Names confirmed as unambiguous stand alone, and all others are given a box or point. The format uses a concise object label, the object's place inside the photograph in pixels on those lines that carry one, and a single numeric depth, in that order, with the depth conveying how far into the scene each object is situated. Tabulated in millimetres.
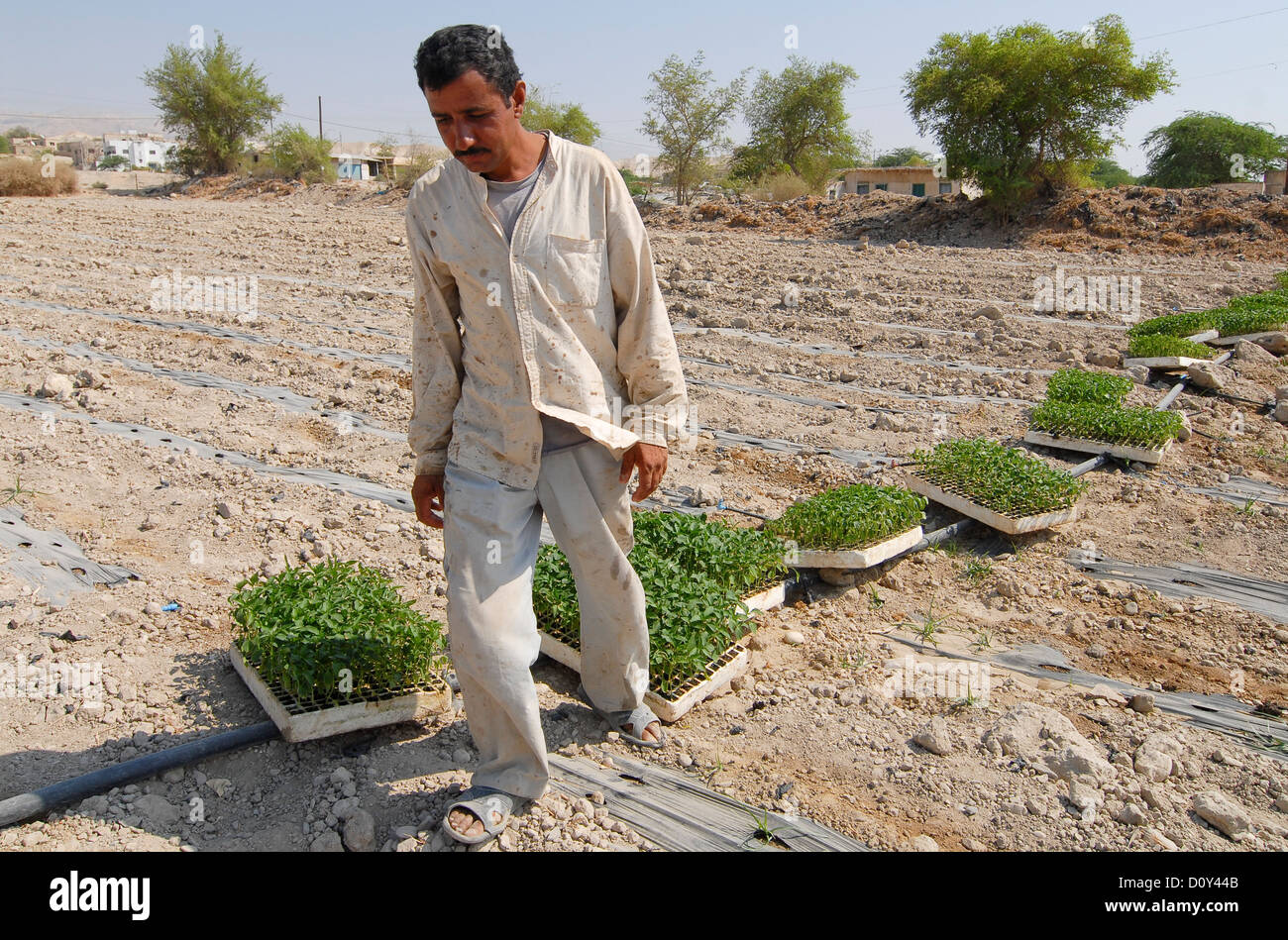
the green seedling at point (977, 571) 4492
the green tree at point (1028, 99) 19406
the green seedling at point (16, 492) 4445
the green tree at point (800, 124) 32094
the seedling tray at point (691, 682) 3078
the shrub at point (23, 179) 24031
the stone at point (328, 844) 2433
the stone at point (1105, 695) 3393
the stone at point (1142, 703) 3309
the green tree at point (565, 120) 31297
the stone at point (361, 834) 2441
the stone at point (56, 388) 6125
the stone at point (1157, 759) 2883
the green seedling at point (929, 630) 3906
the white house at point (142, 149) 89000
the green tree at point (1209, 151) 33500
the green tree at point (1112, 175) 50197
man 2311
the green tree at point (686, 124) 30281
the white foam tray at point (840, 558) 4164
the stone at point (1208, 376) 7781
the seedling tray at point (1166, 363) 8086
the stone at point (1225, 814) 2621
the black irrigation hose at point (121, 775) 2379
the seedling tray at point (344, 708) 2750
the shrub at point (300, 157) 31797
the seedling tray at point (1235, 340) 9406
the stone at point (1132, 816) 2662
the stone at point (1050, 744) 2850
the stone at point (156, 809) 2494
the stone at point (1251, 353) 8785
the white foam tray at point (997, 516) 4723
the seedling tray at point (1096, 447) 5883
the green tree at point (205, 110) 35688
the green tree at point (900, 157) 64319
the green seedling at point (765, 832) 2531
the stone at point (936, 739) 2979
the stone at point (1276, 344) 9320
